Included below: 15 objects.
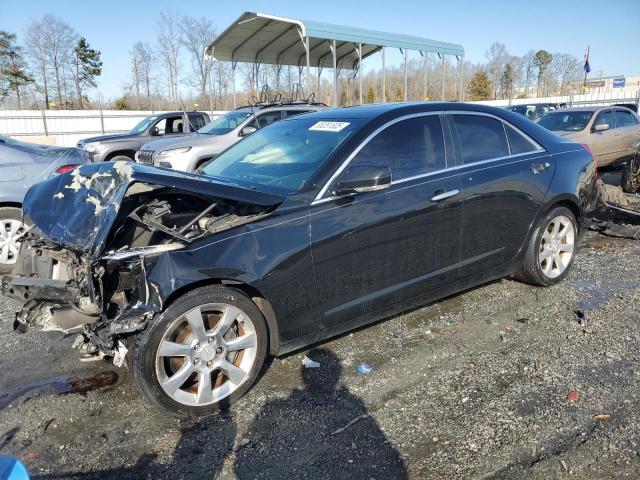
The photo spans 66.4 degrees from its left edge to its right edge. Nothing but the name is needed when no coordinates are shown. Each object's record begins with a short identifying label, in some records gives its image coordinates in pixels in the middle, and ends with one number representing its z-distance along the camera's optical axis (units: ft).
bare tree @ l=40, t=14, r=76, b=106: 140.15
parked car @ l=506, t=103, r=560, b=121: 73.36
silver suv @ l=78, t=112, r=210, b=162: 41.55
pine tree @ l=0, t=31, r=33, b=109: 133.28
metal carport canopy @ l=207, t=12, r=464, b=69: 51.88
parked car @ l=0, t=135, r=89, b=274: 19.17
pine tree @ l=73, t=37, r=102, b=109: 145.48
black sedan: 9.38
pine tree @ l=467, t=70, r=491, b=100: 179.73
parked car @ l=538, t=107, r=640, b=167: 37.86
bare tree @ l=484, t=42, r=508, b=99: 214.28
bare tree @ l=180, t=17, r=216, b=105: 124.36
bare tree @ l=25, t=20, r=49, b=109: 138.72
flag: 138.51
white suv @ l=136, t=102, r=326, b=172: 31.37
